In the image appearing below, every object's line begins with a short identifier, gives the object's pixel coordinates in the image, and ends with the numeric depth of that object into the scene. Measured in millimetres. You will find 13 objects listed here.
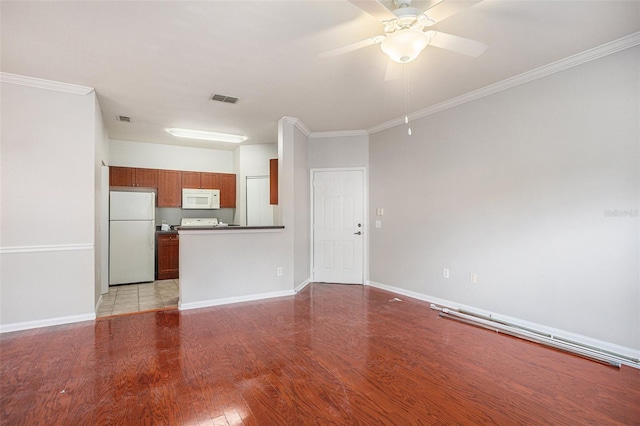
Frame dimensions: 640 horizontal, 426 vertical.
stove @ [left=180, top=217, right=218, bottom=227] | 6387
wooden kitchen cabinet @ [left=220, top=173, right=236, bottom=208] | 6613
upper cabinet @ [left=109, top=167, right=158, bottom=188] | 5688
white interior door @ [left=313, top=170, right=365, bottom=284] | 5367
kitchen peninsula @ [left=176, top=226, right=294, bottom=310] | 4059
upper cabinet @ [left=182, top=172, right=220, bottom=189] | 6281
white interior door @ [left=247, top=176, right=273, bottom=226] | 6484
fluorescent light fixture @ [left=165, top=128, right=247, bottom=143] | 5383
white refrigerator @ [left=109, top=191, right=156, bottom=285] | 5336
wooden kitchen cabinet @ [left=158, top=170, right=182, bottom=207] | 6047
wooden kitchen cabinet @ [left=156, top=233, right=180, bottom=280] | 5859
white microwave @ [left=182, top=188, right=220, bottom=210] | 6262
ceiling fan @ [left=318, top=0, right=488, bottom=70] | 1907
